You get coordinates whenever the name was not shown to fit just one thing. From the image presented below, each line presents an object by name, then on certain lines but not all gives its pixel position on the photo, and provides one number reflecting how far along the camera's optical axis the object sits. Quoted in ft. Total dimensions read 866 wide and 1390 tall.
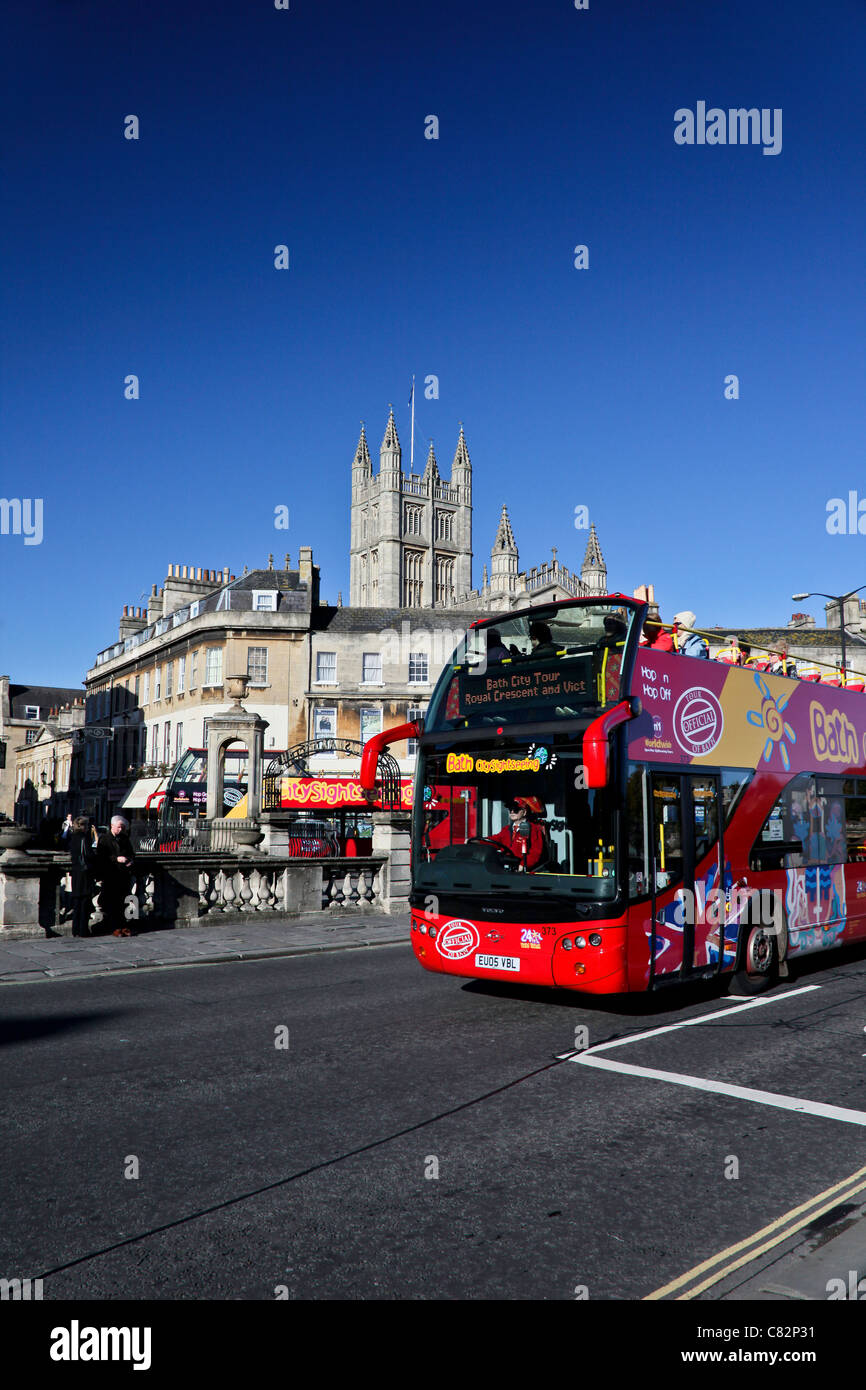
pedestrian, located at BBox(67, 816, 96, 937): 49.98
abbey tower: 440.86
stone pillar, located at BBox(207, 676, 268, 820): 93.35
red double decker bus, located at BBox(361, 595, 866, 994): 28.45
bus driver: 29.91
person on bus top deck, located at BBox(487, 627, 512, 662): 32.65
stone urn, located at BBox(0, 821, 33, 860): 49.24
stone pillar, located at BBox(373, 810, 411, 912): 65.21
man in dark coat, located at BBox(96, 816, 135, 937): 51.83
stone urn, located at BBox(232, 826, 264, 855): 62.85
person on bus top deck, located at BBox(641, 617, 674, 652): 31.32
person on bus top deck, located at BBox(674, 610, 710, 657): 33.53
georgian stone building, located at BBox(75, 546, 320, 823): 162.81
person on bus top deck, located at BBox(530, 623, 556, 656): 31.45
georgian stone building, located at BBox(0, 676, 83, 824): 244.22
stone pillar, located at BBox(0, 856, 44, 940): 49.06
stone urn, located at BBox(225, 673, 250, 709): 94.35
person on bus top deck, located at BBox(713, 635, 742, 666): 37.98
